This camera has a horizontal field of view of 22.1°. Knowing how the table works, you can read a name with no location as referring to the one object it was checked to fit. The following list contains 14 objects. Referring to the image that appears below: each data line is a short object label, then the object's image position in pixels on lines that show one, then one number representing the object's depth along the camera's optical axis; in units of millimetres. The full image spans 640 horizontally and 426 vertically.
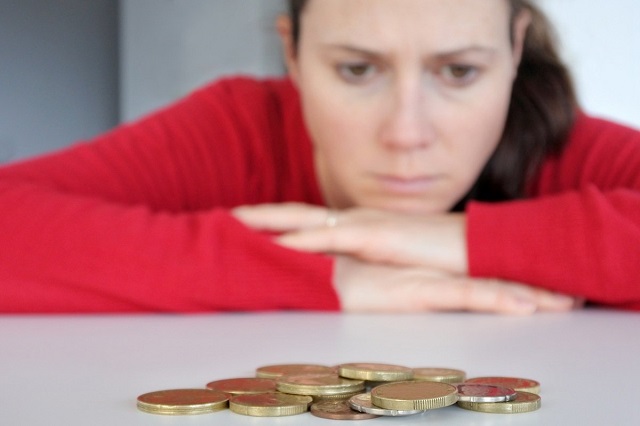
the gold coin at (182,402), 458
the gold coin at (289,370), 511
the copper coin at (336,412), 458
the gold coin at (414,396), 453
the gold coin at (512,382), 487
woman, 727
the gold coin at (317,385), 479
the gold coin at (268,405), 458
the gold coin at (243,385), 483
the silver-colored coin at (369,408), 454
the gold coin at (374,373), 501
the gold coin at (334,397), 479
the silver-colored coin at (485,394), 464
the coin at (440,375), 504
